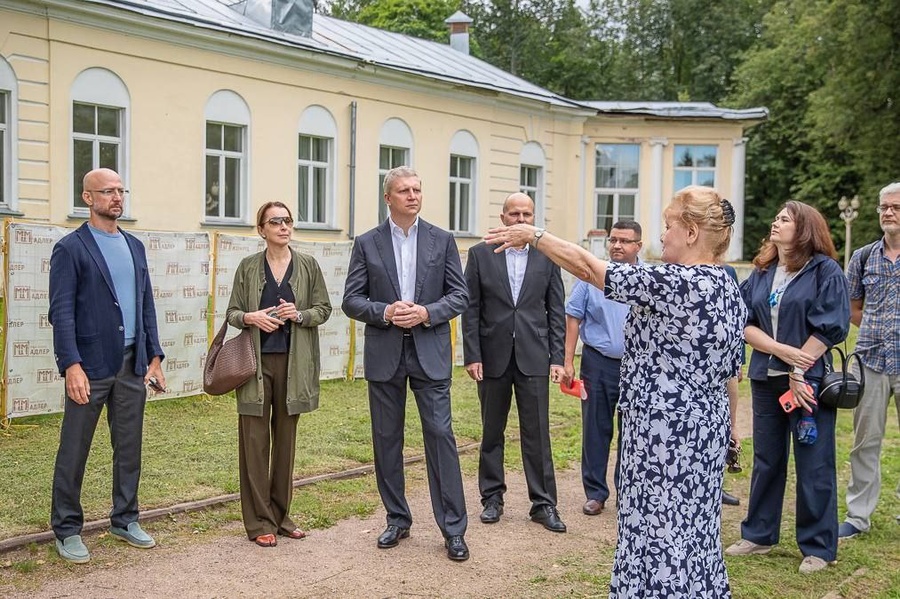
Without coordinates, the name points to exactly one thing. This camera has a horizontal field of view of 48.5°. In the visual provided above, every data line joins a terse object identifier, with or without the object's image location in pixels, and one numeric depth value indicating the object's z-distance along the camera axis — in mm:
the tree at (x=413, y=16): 46719
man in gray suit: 6262
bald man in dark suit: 6996
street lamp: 34478
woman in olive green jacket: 6324
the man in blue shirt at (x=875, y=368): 6938
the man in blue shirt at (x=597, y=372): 7504
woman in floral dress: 4188
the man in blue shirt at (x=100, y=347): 5871
